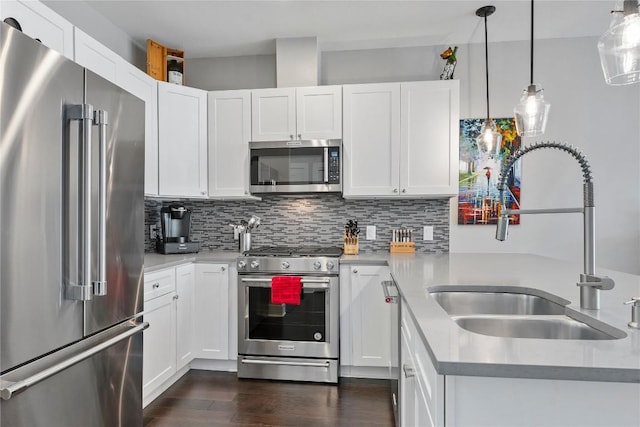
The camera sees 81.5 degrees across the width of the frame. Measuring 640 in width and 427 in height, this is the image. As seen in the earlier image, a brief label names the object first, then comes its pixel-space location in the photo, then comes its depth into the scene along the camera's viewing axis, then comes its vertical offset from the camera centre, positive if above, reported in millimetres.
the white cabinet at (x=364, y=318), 2736 -793
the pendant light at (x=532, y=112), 1960 +535
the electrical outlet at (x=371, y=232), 3270 -186
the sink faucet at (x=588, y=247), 1092 -105
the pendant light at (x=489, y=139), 2287 +449
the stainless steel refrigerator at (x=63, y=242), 1085 -111
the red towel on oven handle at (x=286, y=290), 2707 -580
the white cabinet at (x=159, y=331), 2289 -795
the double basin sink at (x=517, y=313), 1073 -359
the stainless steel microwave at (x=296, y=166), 2949 +358
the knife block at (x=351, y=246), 3078 -292
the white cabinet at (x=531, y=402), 742 -395
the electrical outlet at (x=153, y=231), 3283 -190
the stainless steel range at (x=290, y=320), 2725 -814
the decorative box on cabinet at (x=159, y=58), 3041 +1287
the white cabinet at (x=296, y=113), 3018 +802
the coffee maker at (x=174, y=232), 3067 -184
